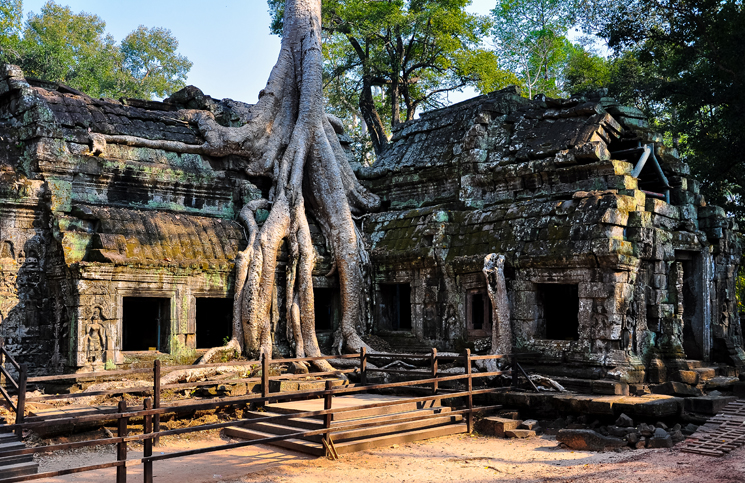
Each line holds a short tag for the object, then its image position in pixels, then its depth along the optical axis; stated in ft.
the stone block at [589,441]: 25.32
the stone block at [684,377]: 32.24
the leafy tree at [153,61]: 103.40
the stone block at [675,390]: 29.37
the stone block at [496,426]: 28.32
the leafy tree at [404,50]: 69.10
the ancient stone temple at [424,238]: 32.35
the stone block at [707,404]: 27.12
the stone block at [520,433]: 27.78
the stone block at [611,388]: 29.58
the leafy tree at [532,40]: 86.84
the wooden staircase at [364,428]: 25.21
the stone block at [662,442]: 24.95
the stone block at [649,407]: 26.94
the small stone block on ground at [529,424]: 28.50
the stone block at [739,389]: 29.35
